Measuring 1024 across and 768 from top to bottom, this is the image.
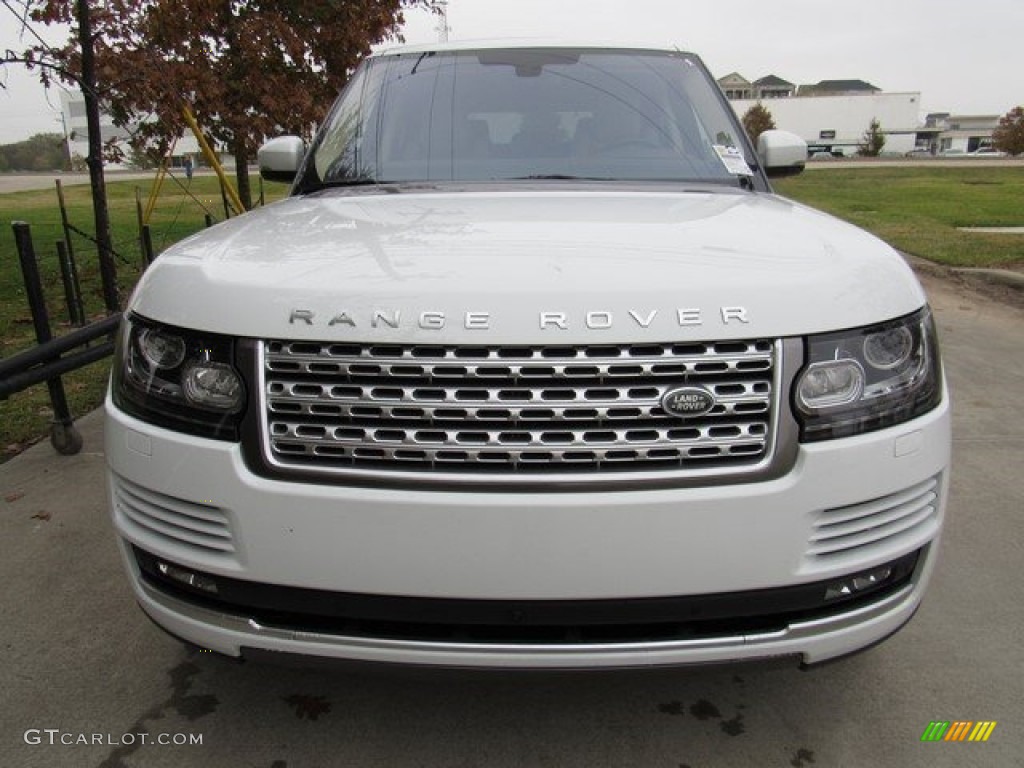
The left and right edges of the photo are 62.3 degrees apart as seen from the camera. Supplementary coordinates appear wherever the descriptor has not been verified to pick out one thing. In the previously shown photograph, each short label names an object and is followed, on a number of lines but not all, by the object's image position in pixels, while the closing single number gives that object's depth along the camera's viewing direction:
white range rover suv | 1.73
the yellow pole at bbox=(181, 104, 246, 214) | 8.88
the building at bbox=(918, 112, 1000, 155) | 119.44
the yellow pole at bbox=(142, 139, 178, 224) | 9.24
